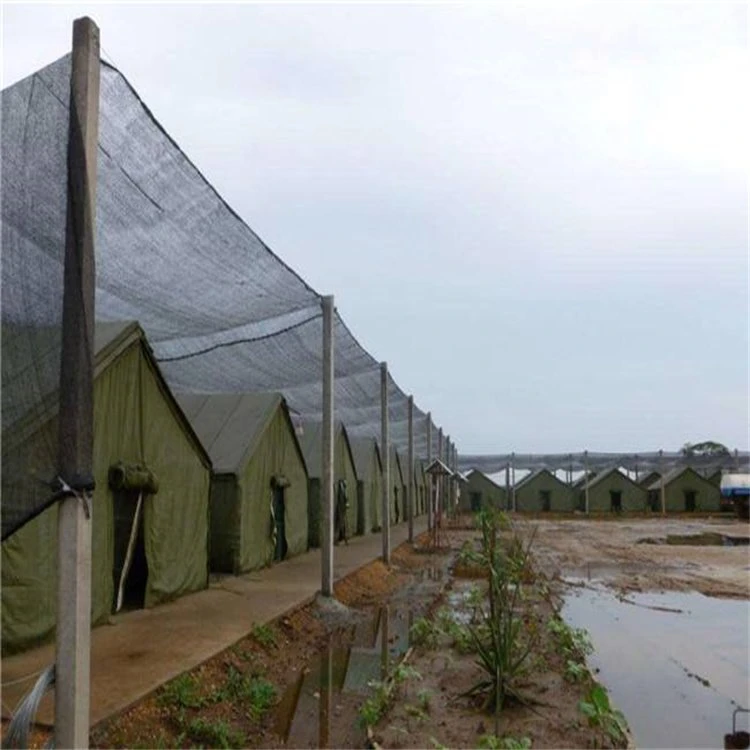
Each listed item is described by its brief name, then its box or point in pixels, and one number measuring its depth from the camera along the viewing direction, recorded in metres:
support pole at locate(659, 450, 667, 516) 43.03
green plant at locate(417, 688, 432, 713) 5.66
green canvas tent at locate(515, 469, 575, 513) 46.97
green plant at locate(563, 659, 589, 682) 6.43
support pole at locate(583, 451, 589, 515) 41.56
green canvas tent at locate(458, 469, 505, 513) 48.66
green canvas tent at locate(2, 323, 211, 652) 6.31
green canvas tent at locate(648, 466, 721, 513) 44.56
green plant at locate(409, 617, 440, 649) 7.96
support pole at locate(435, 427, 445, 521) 29.22
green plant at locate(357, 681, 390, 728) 5.35
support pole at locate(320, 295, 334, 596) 9.60
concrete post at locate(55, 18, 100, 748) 3.07
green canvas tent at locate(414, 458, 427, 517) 37.22
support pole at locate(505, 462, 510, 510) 46.31
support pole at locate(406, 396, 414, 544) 16.91
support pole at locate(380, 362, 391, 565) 13.41
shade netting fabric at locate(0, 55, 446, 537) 3.33
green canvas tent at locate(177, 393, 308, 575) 11.80
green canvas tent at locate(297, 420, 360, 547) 16.62
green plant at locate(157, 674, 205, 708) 5.41
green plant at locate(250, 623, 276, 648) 7.52
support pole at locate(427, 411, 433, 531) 22.08
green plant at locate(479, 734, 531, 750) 4.55
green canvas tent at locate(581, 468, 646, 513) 44.62
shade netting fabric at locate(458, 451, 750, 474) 40.38
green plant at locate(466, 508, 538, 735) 5.82
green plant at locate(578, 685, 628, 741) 5.05
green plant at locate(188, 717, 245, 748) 4.99
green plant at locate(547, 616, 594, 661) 7.38
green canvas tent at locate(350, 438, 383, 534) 22.25
